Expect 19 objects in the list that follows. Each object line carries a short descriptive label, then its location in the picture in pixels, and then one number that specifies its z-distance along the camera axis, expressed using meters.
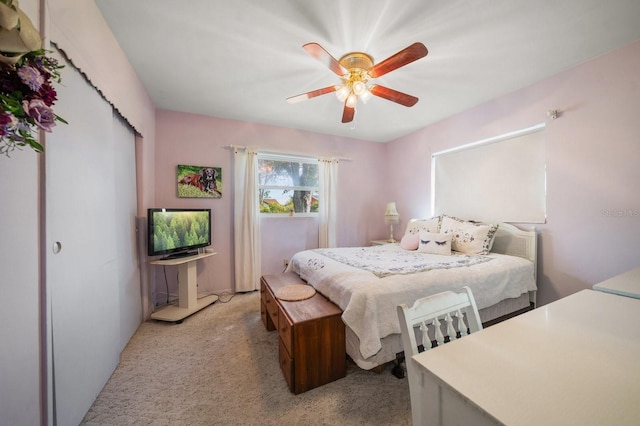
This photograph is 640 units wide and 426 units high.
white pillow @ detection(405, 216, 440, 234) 3.20
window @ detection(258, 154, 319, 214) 3.63
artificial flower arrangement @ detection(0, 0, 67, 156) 0.57
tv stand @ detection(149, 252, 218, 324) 2.54
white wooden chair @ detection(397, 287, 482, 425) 0.80
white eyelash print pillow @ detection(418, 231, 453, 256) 2.69
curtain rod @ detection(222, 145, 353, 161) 3.31
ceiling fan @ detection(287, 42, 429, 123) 1.64
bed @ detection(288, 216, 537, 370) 1.51
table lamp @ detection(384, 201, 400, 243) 3.94
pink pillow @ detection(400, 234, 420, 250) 3.01
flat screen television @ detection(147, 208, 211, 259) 2.36
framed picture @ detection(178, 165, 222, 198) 3.06
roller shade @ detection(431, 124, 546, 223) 2.51
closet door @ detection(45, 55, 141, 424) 1.12
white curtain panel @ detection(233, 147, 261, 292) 3.30
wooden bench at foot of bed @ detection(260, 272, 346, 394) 1.49
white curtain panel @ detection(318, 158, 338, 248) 3.86
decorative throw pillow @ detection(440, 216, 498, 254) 2.58
